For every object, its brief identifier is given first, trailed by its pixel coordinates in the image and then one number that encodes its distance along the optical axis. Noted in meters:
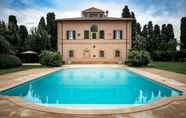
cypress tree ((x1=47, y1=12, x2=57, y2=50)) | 18.46
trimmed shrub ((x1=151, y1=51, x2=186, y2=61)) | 17.47
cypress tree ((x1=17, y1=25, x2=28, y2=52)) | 18.46
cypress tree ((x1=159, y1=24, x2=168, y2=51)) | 19.28
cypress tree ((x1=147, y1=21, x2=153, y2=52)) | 19.71
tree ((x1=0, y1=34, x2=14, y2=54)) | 10.68
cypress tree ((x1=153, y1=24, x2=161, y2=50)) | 19.92
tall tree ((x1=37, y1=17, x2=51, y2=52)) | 16.93
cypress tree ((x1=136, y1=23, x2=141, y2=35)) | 20.97
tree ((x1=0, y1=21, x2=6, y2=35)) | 12.69
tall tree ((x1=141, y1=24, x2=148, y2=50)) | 21.20
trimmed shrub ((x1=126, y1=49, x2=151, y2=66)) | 12.48
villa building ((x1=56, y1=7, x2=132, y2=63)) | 16.06
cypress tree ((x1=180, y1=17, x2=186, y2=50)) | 19.04
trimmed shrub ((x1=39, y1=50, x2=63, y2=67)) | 12.75
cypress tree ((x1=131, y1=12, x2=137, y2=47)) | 18.62
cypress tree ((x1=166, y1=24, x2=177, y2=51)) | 18.80
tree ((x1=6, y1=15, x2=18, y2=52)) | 14.91
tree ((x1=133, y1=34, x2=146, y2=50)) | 17.84
